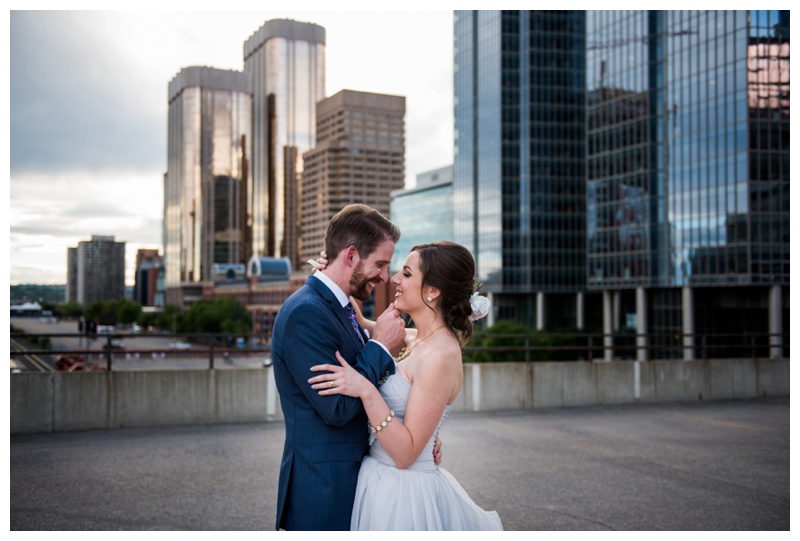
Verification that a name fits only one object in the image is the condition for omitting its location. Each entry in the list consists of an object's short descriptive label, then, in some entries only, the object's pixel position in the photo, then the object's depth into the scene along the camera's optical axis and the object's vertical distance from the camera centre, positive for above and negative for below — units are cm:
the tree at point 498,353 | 6806 -671
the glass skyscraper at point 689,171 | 5762 +948
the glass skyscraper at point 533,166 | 9294 +1480
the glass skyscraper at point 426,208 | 11875 +1246
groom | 308 -35
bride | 316 -53
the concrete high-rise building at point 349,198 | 19662 +2265
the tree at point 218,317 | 12781 -602
